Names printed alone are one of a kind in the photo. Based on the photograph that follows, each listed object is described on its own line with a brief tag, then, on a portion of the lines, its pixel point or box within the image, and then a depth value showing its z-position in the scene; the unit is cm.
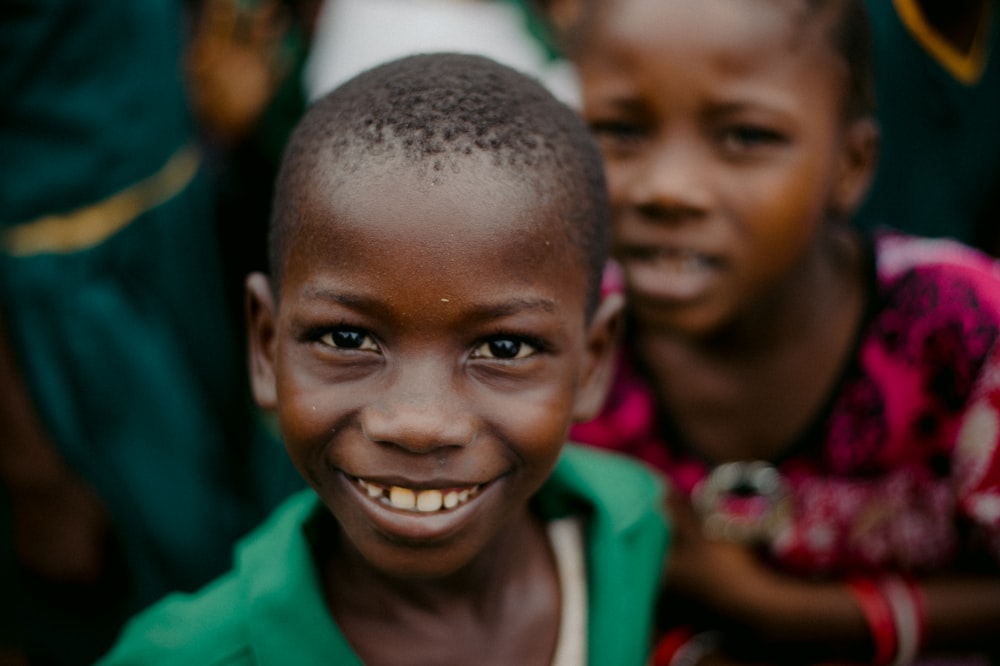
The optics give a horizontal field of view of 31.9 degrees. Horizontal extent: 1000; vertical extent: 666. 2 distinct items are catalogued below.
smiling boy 60
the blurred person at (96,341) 84
